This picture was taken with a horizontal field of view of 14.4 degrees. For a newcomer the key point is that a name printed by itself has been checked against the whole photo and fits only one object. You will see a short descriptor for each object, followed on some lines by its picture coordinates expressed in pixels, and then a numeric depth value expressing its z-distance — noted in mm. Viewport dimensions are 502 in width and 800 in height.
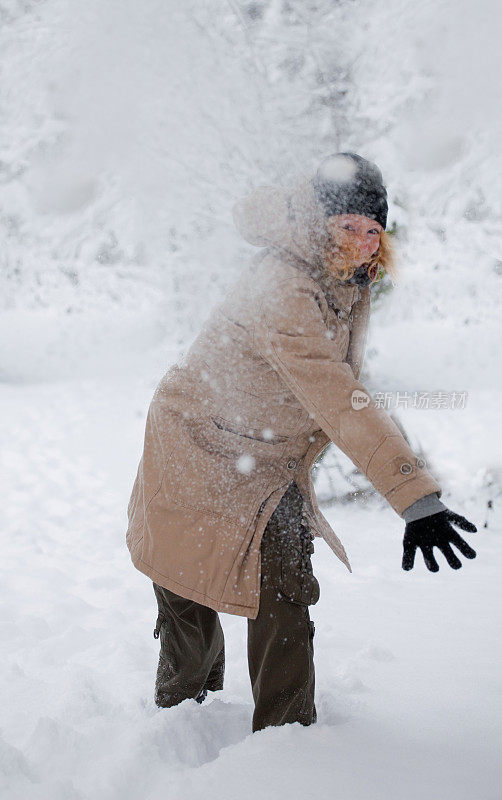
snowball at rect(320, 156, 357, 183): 4742
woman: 4632
